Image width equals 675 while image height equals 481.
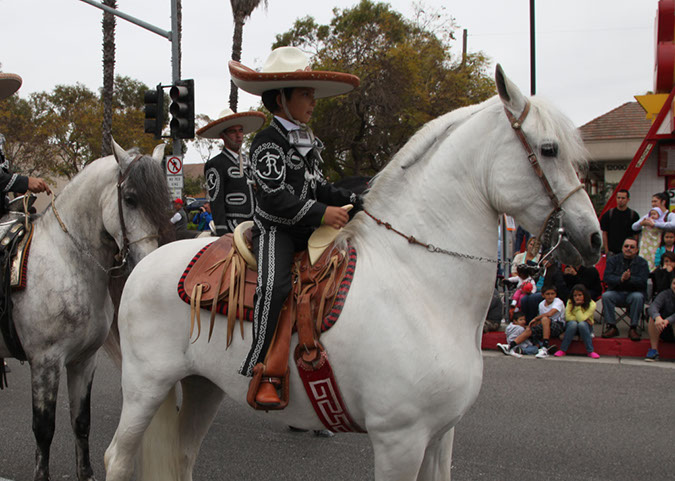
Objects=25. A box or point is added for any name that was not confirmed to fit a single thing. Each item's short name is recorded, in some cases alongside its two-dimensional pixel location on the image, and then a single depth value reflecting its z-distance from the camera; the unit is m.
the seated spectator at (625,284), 8.84
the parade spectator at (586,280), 9.41
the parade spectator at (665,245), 9.24
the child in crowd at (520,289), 9.35
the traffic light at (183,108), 11.13
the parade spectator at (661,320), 7.98
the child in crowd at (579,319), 8.35
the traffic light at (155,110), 11.56
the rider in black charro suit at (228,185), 5.24
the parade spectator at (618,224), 10.24
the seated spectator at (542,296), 9.08
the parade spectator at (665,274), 8.55
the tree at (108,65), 19.78
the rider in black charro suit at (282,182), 2.82
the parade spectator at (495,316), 9.39
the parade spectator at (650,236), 9.73
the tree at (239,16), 25.52
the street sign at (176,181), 13.22
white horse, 2.54
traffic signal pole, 11.77
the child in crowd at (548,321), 8.55
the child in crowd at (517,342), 8.57
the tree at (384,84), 25.58
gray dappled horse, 3.97
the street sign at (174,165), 13.01
